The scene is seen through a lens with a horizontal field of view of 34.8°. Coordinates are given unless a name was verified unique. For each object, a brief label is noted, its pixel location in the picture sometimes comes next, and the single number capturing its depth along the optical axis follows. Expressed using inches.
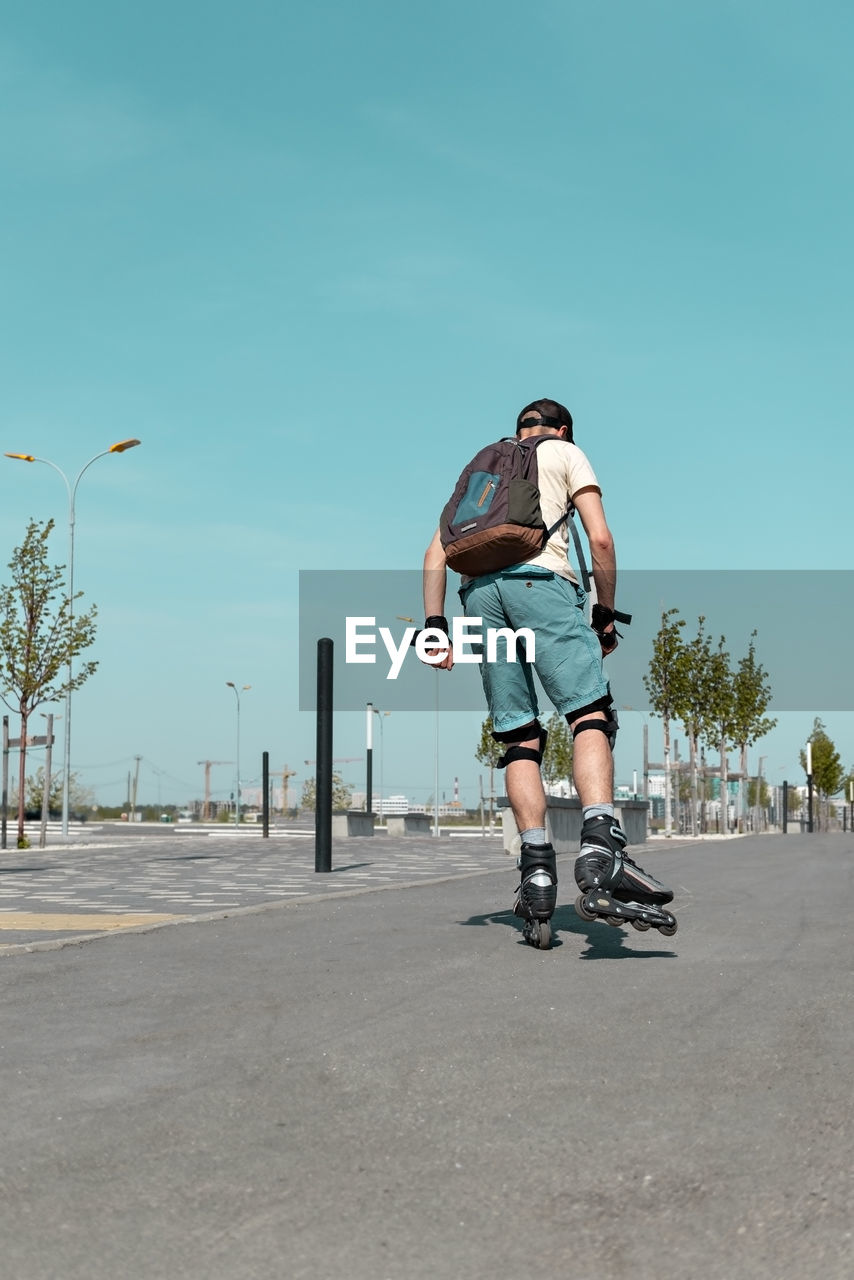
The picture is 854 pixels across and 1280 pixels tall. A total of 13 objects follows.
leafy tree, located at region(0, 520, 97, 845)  1090.1
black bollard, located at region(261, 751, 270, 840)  1338.6
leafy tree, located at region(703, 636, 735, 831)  1915.6
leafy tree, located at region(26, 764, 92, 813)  2862.9
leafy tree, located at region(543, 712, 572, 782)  2768.2
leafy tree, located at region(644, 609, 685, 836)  1863.9
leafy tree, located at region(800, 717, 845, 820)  2851.9
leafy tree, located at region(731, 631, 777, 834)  2004.2
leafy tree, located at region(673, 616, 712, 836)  1882.4
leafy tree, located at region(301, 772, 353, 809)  4019.2
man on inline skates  201.9
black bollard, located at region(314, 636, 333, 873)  544.7
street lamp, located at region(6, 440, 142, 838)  1191.1
